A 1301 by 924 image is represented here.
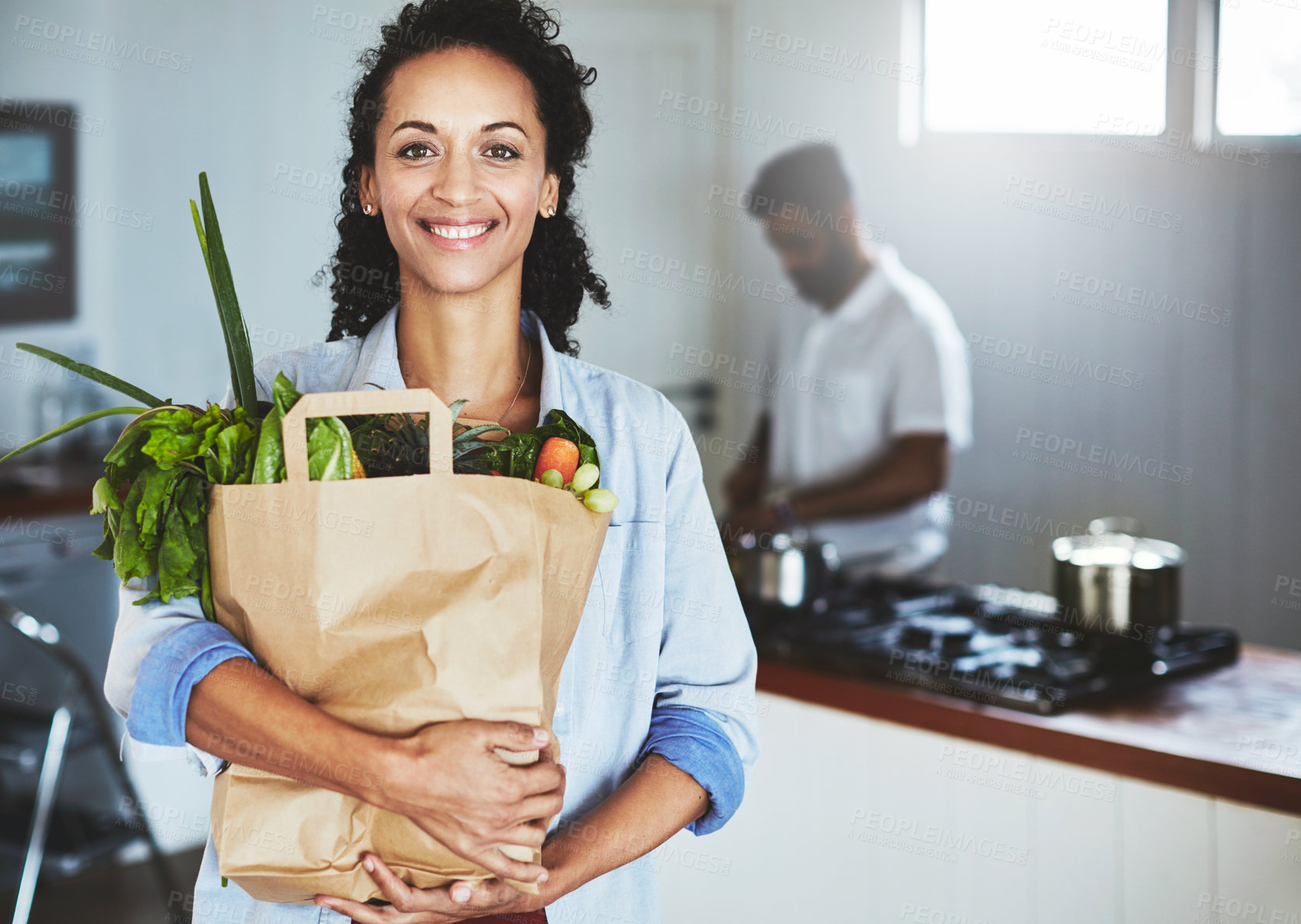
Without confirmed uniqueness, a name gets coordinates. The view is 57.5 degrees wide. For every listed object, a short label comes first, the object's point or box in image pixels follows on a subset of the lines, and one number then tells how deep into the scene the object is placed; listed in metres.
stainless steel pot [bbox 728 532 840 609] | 2.30
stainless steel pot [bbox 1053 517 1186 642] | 2.09
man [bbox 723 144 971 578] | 3.14
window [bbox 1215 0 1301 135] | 3.31
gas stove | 1.95
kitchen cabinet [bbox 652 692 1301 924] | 1.71
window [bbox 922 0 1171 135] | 3.53
